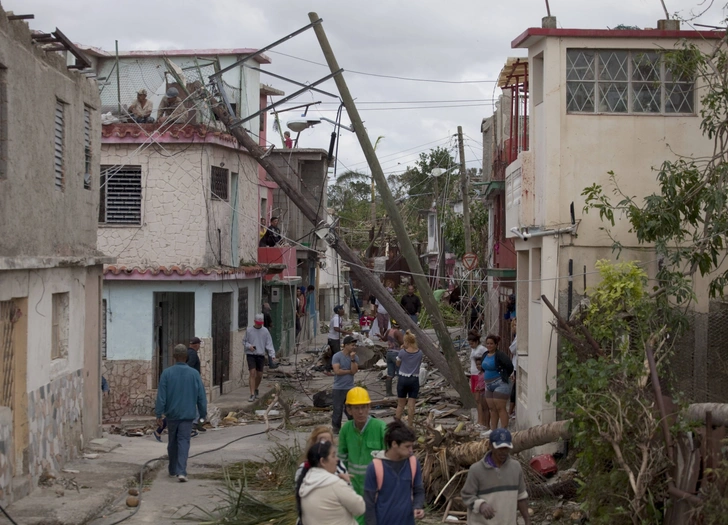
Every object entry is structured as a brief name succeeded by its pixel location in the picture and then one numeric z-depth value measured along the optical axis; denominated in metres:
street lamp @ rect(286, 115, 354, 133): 20.31
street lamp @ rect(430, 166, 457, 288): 31.90
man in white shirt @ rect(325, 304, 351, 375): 23.81
